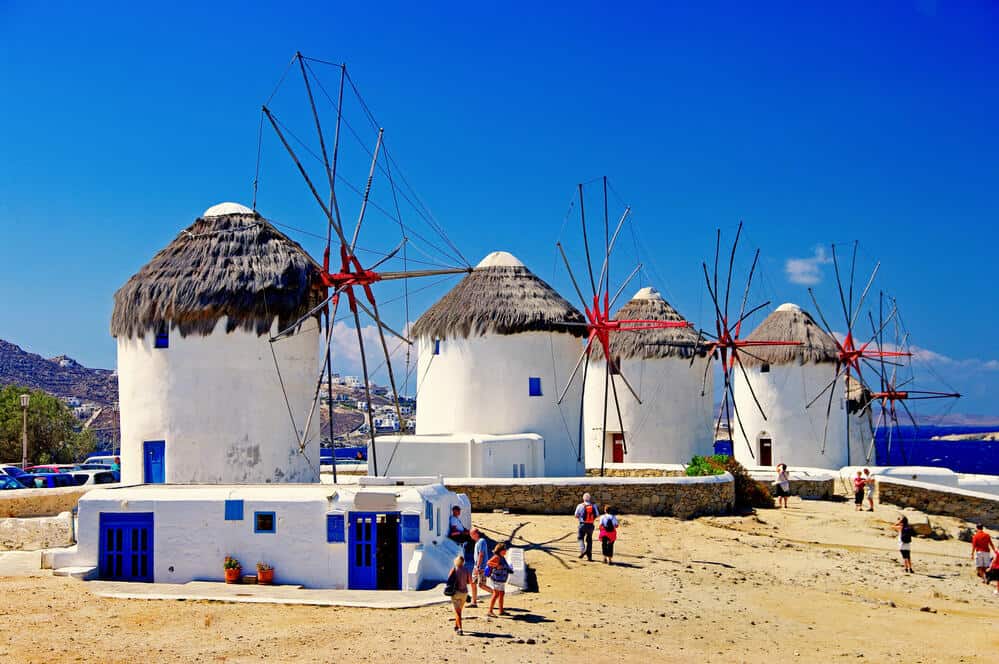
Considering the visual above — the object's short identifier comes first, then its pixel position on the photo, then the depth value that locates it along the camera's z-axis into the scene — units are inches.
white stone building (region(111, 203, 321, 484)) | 943.0
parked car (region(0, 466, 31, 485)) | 1142.7
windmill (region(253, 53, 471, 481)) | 905.5
